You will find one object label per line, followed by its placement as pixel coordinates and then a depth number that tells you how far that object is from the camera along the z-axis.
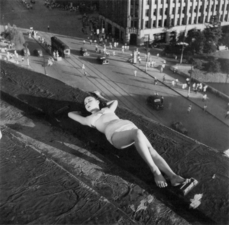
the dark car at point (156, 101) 39.01
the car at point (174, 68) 50.81
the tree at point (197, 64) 52.00
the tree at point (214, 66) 50.50
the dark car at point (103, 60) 53.38
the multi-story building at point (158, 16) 62.22
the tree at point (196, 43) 55.56
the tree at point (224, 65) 51.52
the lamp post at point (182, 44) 54.46
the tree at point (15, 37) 59.22
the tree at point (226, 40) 61.66
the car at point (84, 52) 57.38
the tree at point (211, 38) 56.12
